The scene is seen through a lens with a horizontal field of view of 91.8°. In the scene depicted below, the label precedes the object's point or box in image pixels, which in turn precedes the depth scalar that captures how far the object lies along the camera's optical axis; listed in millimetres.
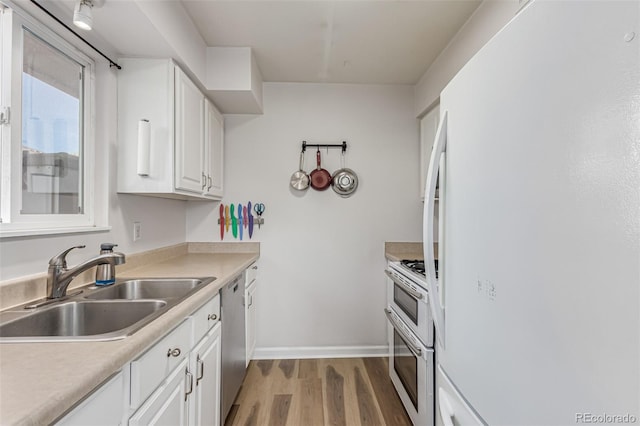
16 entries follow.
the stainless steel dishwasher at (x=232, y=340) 1716
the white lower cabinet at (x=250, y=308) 2309
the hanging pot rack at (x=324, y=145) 2793
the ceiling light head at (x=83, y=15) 1217
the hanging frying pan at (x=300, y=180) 2773
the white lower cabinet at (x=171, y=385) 744
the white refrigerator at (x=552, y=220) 430
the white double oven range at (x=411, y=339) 1536
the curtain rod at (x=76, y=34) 1260
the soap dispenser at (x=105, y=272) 1489
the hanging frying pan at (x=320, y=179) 2775
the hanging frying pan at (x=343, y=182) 2781
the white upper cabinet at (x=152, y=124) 1756
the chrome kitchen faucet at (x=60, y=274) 1229
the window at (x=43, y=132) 1205
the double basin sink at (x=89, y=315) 976
